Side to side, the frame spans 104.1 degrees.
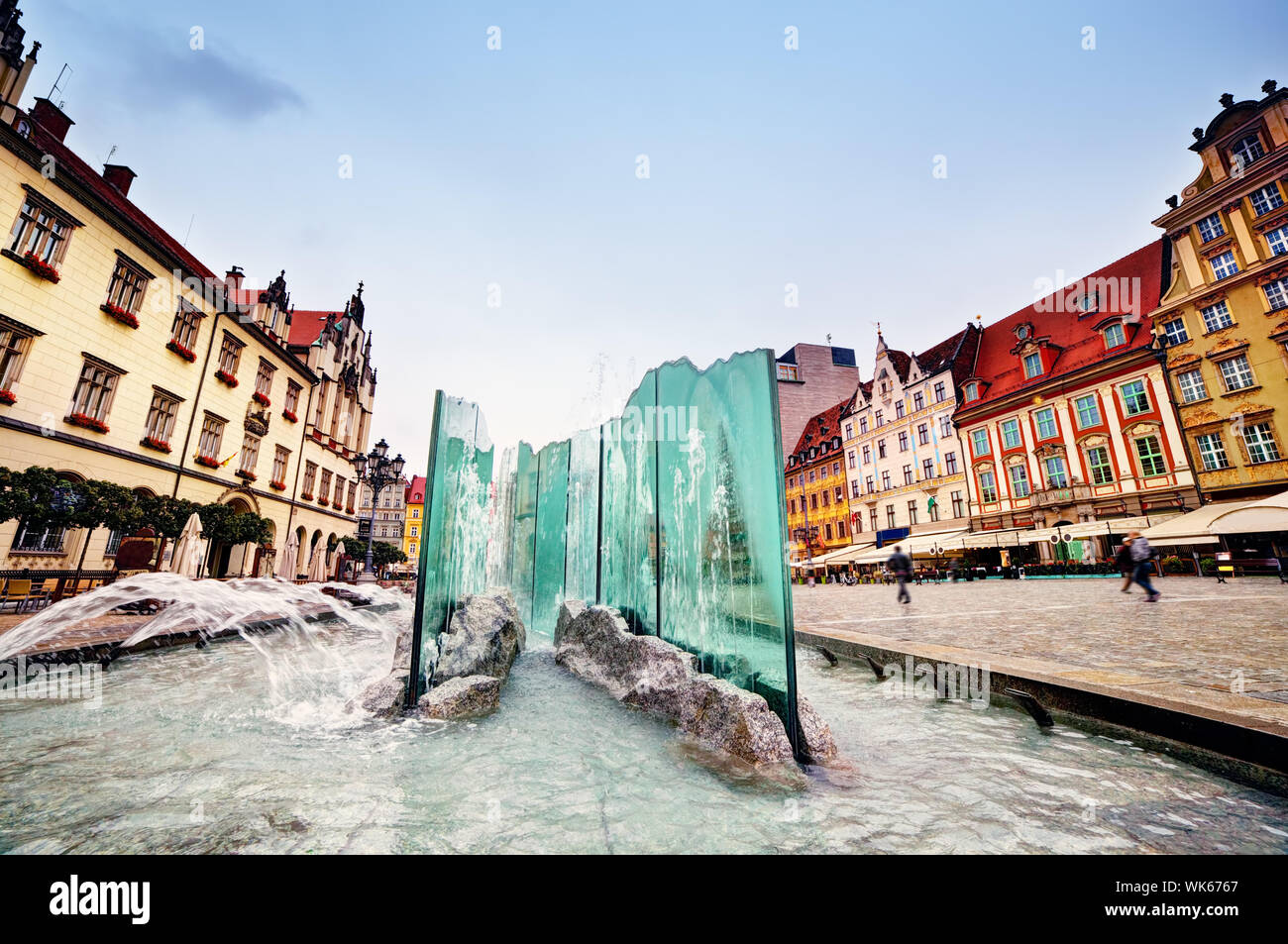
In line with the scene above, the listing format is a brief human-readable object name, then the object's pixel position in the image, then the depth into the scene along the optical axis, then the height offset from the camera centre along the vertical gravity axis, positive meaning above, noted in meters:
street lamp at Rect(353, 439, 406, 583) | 18.59 +4.62
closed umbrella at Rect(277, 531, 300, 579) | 25.45 +1.81
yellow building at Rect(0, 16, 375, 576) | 13.52 +8.07
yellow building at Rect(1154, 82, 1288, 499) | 21.39 +12.67
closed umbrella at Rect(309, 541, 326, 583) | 29.78 +1.73
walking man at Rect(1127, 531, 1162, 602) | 8.96 +0.53
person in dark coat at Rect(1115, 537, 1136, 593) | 9.76 +0.55
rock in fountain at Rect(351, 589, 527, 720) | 4.66 -0.79
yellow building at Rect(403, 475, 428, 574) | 69.31 +10.04
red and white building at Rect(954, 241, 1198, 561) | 24.45 +9.05
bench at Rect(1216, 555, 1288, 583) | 17.36 +0.78
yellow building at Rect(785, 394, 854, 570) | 43.72 +8.98
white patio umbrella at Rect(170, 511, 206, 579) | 14.40 +1.38
